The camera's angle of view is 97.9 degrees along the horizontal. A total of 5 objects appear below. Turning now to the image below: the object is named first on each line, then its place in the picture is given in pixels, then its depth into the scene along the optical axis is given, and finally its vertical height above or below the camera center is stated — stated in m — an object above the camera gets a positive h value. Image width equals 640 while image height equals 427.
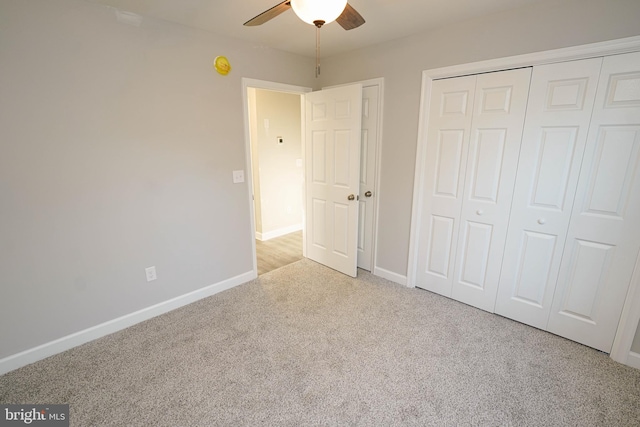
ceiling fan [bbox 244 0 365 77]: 1.23 +0.63
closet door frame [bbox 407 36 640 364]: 1.68 +0.61
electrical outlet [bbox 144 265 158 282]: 2.33 -1.01
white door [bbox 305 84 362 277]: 2.77 -0.23
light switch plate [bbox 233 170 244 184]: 2.71 -0.25
